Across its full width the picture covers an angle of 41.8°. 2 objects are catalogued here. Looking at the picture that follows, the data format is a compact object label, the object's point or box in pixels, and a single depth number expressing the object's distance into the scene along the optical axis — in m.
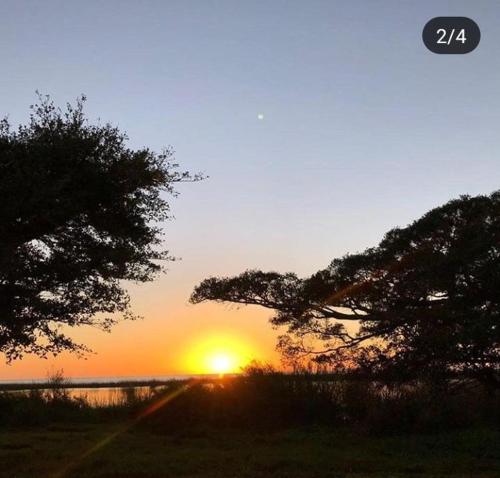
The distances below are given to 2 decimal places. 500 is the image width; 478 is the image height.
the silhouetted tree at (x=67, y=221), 14.02
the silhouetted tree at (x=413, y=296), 17.47
